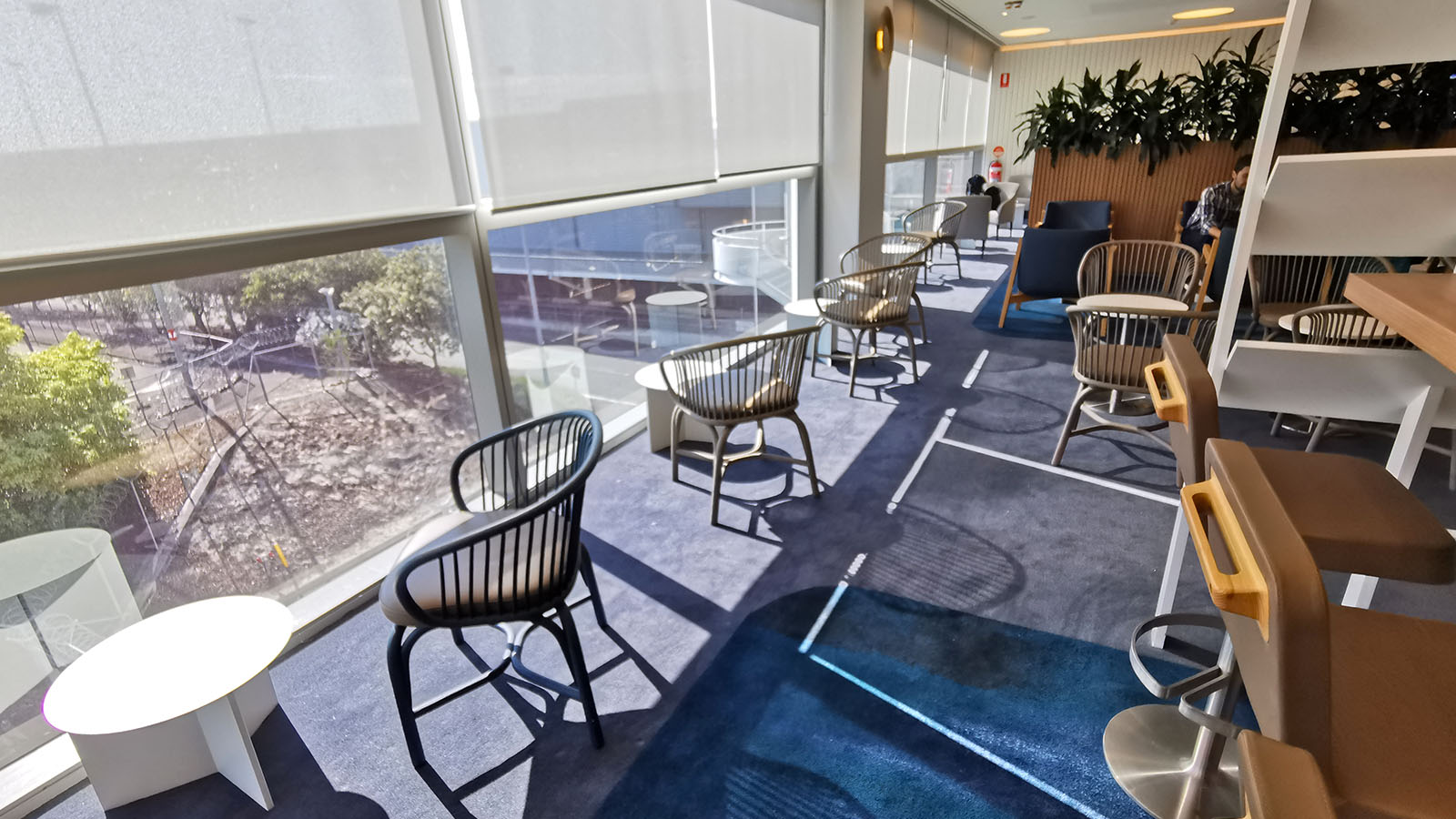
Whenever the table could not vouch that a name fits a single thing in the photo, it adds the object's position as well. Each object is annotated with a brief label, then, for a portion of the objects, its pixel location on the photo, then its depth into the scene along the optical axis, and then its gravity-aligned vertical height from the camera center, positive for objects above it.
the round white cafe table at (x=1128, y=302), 3.38 -0.73
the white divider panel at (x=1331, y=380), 1.50 -0.53
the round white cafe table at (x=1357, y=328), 2.82 -0.76
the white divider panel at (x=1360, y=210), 1.42 -0.14
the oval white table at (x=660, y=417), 3.16 -1.14
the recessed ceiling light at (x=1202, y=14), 7.20 +1.39
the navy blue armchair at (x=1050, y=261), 4.66 -0.71
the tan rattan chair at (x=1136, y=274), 3.80 -0.73
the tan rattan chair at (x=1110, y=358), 2.76 -0.82
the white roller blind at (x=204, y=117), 1.38 +0.17
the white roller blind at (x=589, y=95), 2.28 +0.30
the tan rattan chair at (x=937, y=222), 5.83 -0.60
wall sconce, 4.34 +0.76
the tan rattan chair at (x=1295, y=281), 3.66 -0.73
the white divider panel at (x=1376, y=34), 1.38 +0.21
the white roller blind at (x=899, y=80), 5.81 +0.68
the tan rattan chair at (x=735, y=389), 2.62 -0.83
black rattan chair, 1.45 -0.90
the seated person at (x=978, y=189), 8.55 -0.38
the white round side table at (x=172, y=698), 1.35 -0.96
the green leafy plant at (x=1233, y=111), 4.55 +0.25
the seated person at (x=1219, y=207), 4.50 -0.38
